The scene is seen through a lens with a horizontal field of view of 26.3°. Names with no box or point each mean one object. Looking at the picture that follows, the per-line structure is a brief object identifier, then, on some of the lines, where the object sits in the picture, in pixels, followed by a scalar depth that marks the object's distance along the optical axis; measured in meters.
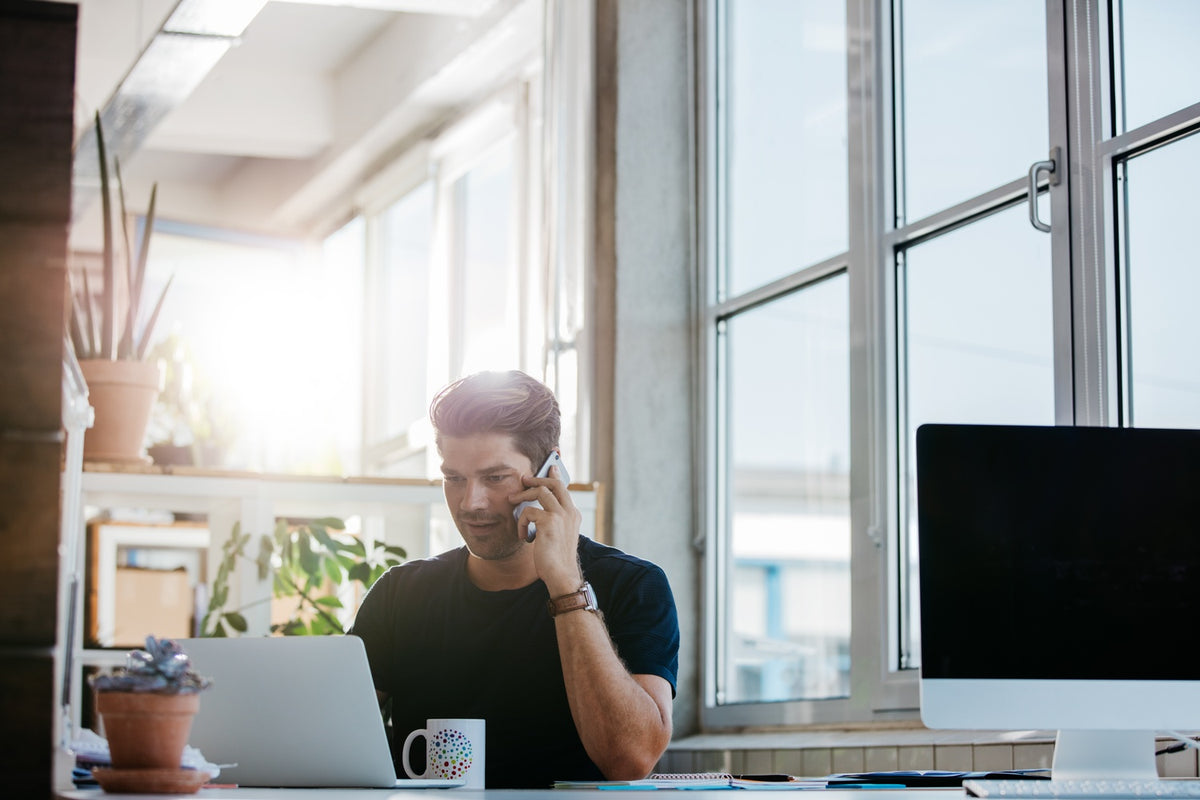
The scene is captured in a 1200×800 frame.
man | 4.07
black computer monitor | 3.56
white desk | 3.23
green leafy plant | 5.60
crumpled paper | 3.21
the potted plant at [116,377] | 5.64
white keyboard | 3.40
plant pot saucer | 3.13
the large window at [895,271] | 4.60
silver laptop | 3.49
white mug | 3.70
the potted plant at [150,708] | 3.10
